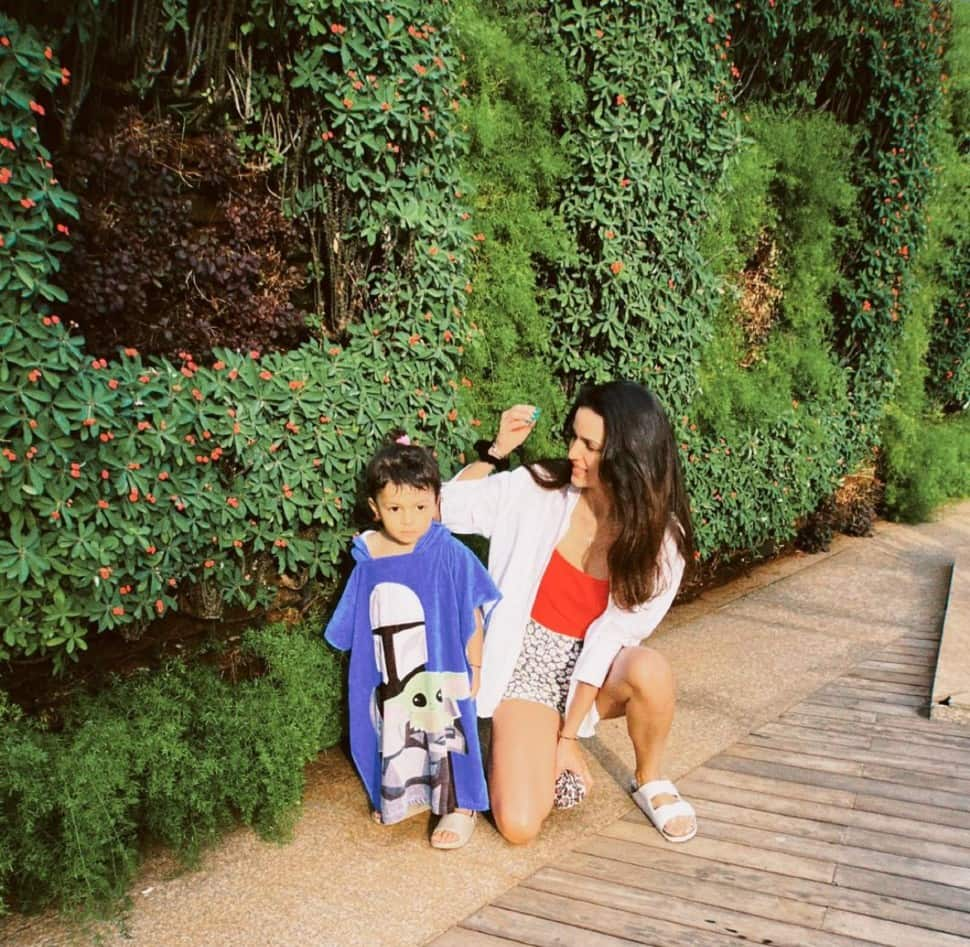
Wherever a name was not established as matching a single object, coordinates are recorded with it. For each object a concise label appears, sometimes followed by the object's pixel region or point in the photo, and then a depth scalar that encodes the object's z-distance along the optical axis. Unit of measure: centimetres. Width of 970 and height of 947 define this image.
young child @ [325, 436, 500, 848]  279
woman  284
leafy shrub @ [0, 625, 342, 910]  230
